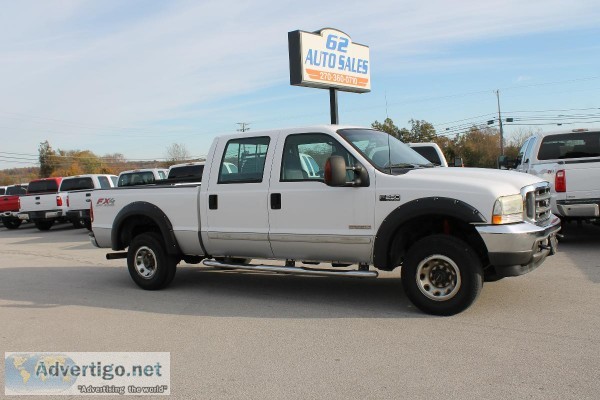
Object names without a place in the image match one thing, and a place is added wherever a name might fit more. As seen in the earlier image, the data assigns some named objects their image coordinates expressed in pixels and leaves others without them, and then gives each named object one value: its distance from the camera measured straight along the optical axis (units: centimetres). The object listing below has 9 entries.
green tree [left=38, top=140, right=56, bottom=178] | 8781
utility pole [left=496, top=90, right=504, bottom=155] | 5489
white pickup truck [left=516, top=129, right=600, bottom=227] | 961
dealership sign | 1956
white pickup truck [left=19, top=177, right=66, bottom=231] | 2031
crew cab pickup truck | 551
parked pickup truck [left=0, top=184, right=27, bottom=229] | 2297
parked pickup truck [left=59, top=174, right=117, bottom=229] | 1916
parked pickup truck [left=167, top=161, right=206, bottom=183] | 1467
